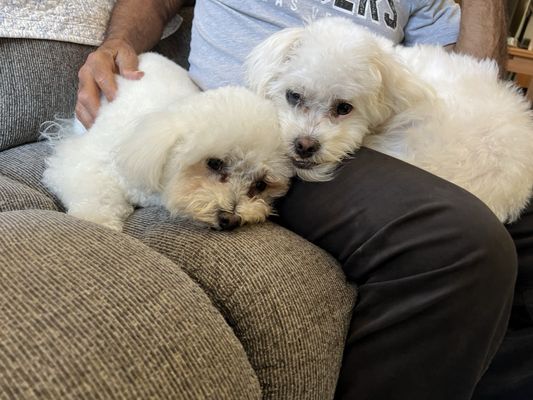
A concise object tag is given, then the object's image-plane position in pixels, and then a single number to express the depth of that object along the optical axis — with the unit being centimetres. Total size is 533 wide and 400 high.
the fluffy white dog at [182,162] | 90
